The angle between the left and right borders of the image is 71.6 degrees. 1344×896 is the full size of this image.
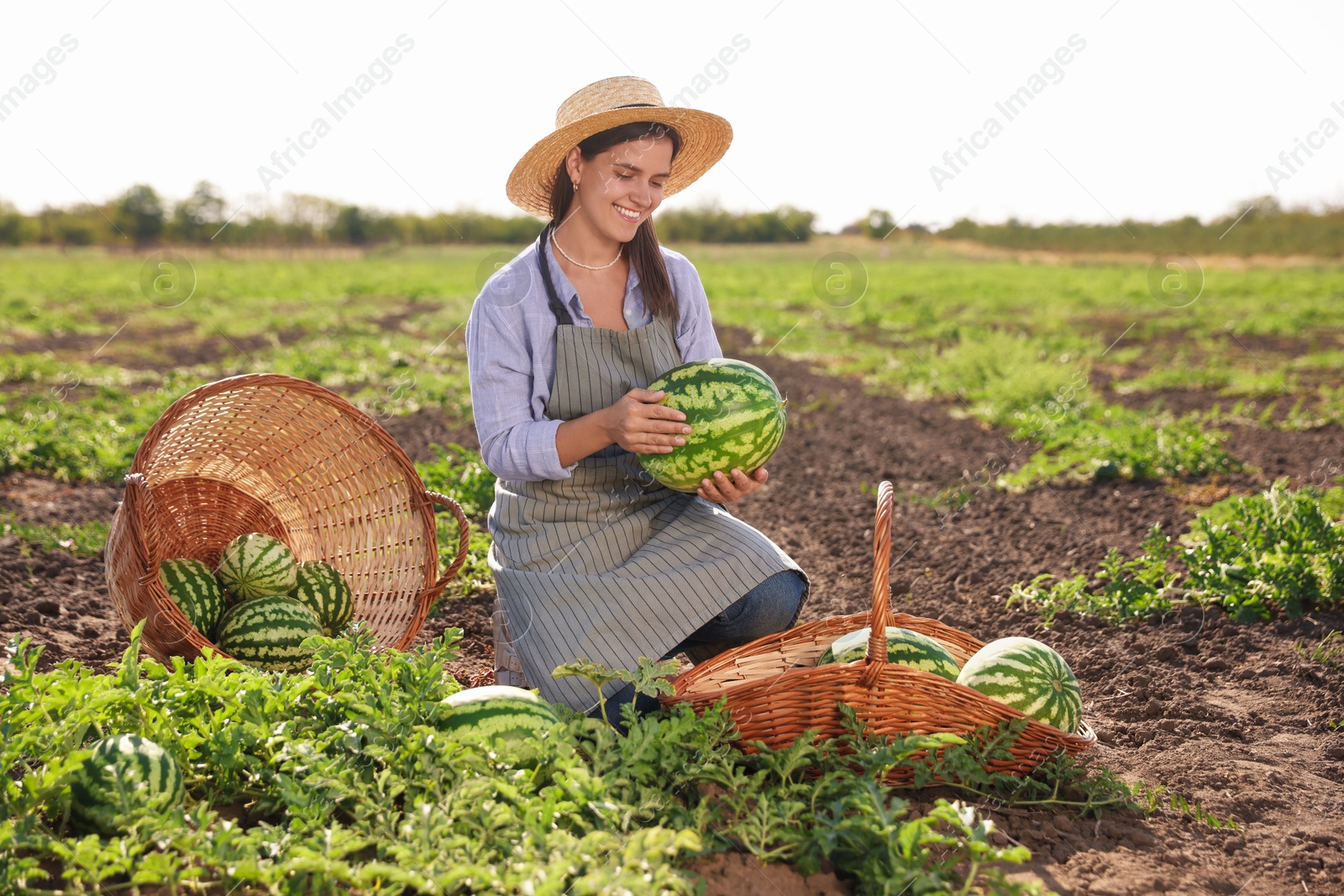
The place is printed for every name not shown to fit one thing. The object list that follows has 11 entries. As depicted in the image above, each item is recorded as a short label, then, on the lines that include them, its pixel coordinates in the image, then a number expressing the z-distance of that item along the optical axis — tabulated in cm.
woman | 299
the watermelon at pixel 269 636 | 311
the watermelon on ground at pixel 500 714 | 231
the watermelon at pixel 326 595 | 339
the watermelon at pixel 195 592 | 315
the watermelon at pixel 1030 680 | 265
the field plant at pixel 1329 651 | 351
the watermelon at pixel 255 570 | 339
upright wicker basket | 244
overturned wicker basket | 354
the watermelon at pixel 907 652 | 279
